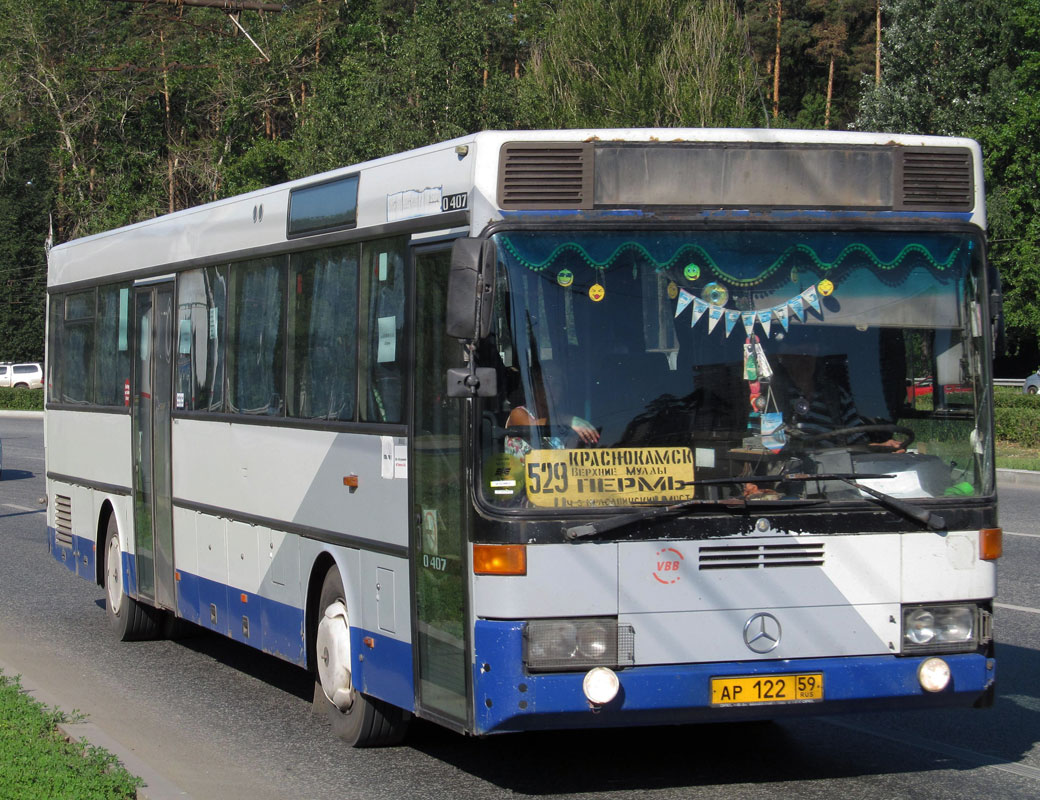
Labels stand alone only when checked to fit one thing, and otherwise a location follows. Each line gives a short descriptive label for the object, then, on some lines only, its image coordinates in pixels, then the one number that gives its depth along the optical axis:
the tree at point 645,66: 38.59
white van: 79.38
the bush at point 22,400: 64.19
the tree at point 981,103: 50.81
